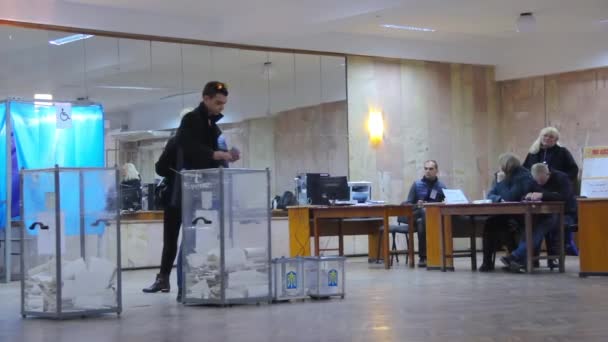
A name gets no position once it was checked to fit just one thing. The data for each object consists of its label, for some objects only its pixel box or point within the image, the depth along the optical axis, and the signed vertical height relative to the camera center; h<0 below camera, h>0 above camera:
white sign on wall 14.48 +0.12
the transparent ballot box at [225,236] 6.92 -0.37
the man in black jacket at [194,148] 7.23 +0.31
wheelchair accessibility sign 11.20 +0.92
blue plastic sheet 10.75 +0.62
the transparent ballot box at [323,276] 7.47 -0.74
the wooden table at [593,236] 9.30 -0.57
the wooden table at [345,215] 11.58 -0.38
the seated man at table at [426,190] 12.66 -0.10
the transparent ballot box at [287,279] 7.26 -0.74
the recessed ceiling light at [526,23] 12.98 +2.22
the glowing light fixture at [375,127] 14.84 +0.91
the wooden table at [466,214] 10.16 -0.39
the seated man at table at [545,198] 10.37 -0.20
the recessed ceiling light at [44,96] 11.69 +1.20
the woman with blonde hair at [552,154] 11.54 +0.33
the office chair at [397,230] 12.52 -0.64
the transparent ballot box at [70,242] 6.28 -0.36
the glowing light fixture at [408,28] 14.02 +2.38
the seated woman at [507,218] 10.64 -0.43
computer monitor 12.05 -0.05
